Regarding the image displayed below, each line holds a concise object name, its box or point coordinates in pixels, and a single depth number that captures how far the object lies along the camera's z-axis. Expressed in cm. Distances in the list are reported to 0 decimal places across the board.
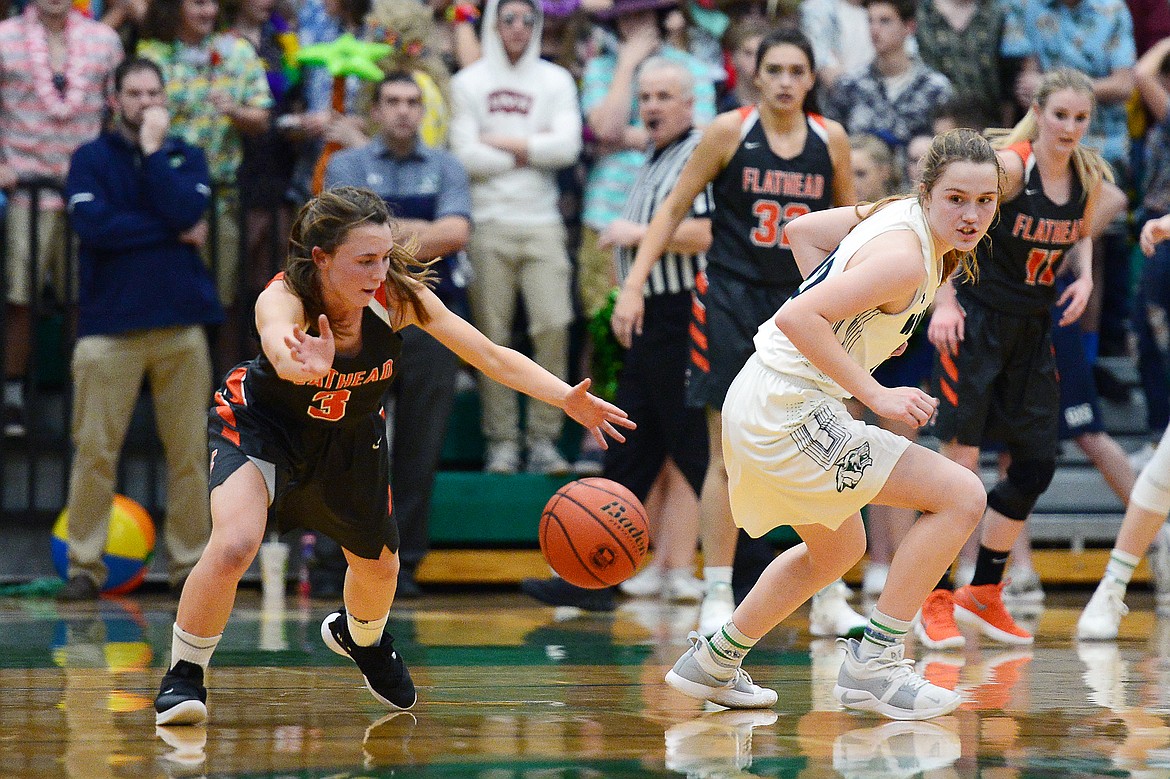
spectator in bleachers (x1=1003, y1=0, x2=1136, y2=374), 1806
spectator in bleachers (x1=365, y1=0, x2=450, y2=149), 1714
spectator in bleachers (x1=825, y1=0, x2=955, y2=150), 1759
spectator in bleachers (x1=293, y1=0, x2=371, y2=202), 1677
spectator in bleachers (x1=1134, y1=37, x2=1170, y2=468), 1755
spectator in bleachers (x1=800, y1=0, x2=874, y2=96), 1847
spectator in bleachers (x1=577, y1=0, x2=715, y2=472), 1720
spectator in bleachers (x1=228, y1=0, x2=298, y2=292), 1723
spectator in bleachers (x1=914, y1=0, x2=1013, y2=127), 1839
